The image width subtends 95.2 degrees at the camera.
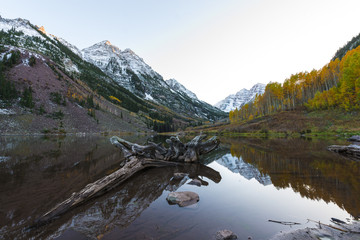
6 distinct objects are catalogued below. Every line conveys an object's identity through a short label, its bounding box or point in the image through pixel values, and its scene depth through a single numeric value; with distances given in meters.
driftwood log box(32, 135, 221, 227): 6.75
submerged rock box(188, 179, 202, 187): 10.62
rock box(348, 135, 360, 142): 32.62
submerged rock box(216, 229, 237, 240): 4.78
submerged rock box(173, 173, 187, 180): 12.07
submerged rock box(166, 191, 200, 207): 7.63
